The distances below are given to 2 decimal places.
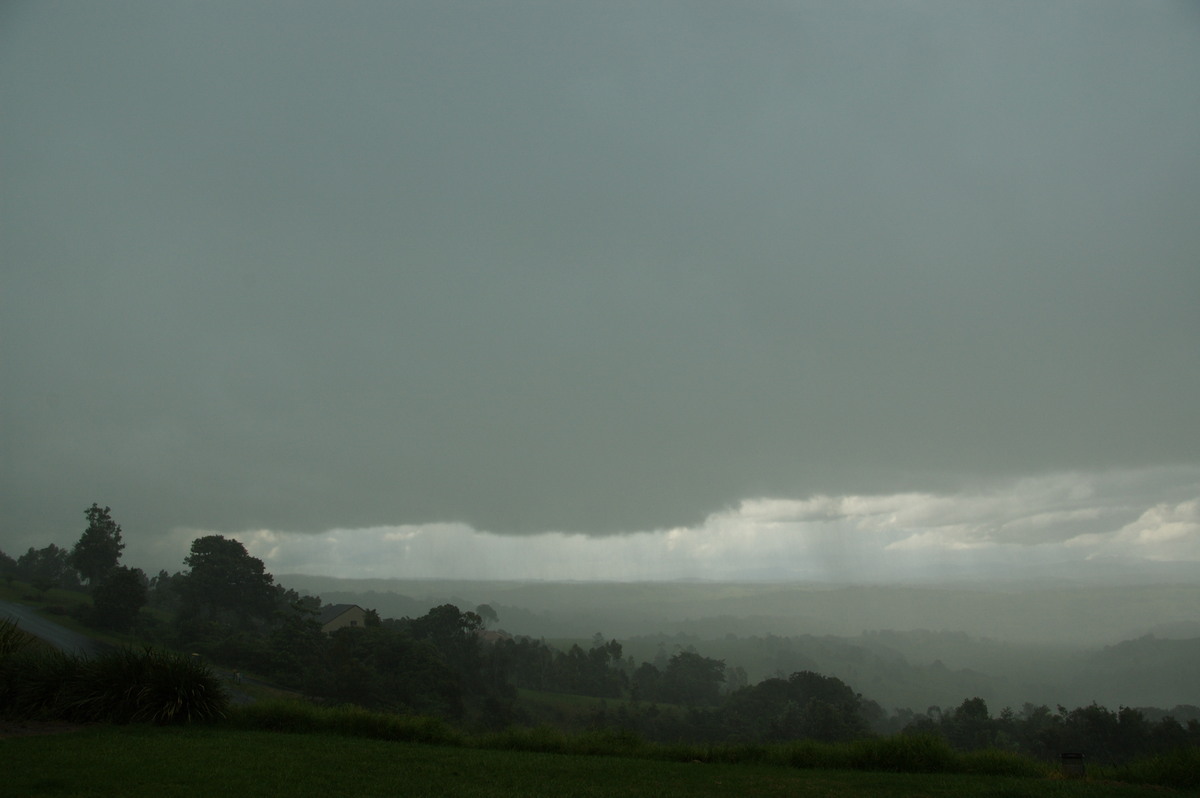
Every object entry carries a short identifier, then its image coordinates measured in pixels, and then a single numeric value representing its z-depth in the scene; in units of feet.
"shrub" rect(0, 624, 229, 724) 52.54
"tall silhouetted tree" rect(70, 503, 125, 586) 299.79
